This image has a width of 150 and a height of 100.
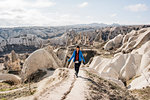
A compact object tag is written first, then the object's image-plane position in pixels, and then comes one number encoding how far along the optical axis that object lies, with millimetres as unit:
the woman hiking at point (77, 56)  8641
